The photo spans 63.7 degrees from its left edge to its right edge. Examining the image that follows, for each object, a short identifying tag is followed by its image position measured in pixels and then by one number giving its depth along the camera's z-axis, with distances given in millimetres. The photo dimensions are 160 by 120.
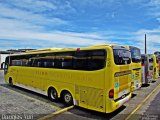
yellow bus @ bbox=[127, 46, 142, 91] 7497
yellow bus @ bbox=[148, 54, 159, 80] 10658
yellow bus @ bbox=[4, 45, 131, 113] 4814
